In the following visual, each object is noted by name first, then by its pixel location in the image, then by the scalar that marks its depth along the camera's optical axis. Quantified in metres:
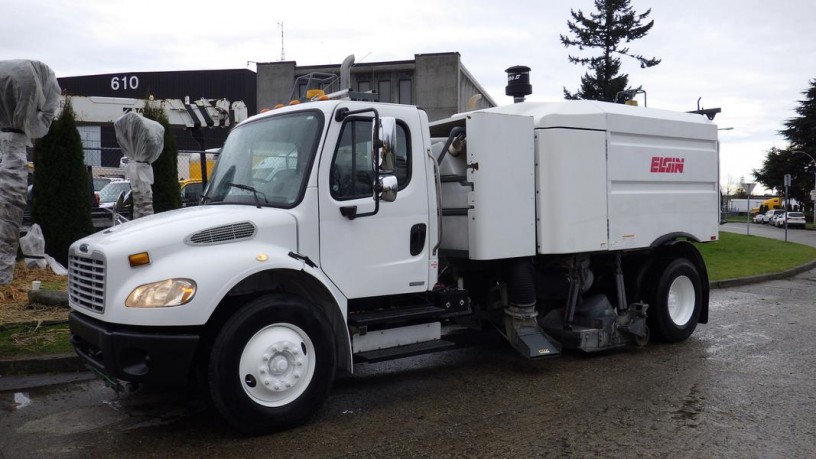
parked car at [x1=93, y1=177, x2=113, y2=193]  20.71
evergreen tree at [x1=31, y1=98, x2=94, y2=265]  10.71
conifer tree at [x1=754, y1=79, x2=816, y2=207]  63.12
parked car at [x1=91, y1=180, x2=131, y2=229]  13.40
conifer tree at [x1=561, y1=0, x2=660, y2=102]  27.14
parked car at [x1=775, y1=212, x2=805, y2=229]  52.50
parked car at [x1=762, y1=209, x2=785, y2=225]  59.99
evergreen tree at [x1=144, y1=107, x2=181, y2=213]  12.44
